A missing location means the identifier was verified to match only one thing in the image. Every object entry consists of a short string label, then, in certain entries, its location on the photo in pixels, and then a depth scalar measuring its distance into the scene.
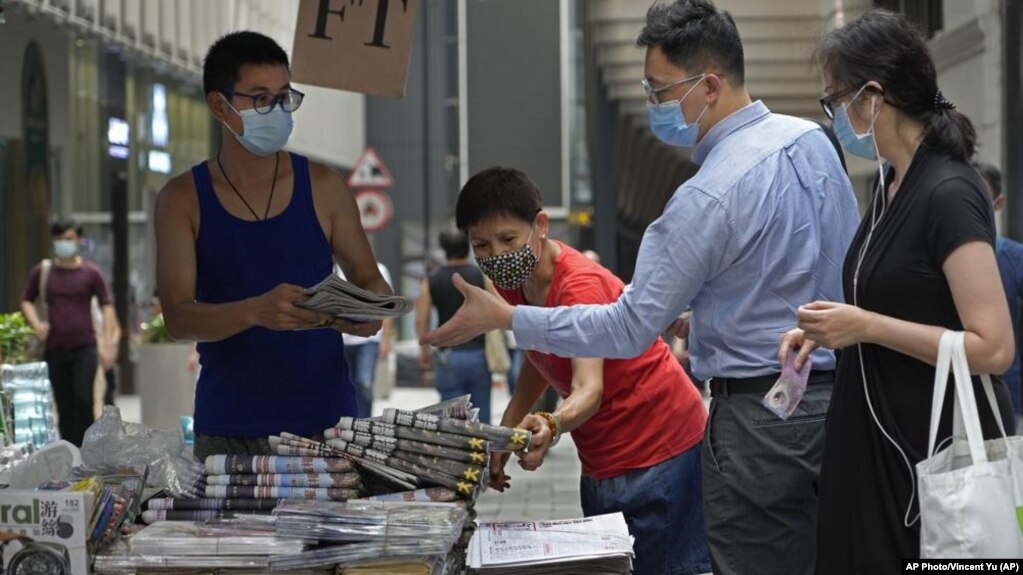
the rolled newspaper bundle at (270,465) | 7.06
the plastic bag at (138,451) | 7.85
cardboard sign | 10.13
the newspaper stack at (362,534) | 6.59
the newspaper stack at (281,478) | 7.00
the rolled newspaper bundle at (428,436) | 7.10
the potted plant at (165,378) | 28.47
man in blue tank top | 8.48
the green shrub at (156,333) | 28.83
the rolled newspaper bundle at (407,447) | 7.09
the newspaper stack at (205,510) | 7.06
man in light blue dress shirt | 7.36
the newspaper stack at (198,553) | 6.57
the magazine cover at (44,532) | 6.44
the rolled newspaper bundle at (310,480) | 7.01
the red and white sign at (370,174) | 46.00
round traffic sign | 44.63
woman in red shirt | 8.25
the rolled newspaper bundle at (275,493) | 6.98
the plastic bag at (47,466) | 7.20
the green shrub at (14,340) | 17.97
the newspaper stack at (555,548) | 7.31
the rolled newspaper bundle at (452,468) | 7.07
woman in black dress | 6.41
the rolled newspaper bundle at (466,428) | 7.13
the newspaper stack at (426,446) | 7.07
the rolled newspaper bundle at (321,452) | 7.05
